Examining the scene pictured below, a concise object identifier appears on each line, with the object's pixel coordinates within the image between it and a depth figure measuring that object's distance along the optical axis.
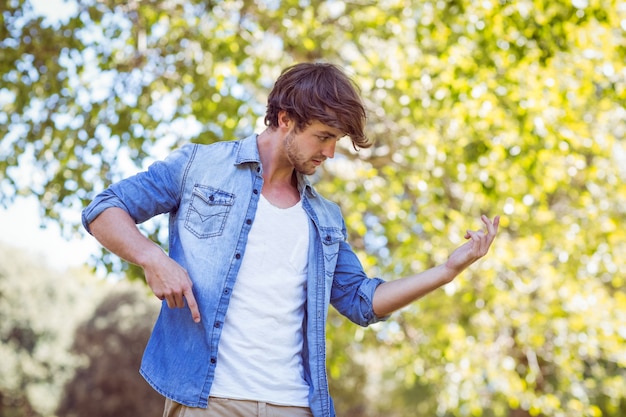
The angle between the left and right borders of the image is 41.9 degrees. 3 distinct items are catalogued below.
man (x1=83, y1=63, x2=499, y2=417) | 2.38
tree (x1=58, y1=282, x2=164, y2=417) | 22.52
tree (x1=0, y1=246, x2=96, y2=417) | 25.83
